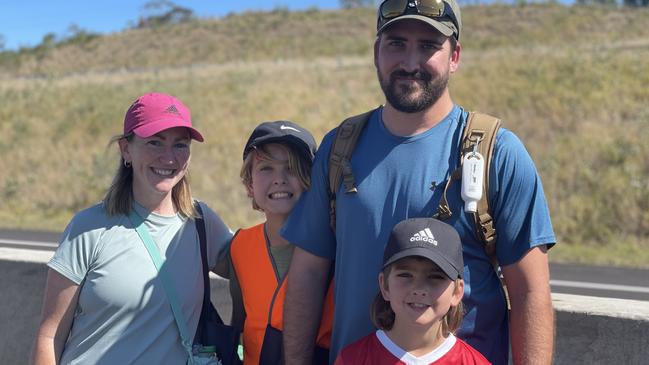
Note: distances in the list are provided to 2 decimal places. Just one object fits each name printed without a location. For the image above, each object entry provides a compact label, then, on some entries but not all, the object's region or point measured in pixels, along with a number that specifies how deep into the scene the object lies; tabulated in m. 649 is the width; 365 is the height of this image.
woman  2.82
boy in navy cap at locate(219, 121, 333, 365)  2.96
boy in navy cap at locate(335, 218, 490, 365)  2.35
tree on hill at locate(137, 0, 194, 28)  74.31
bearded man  2.43
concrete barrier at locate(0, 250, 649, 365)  3.18
